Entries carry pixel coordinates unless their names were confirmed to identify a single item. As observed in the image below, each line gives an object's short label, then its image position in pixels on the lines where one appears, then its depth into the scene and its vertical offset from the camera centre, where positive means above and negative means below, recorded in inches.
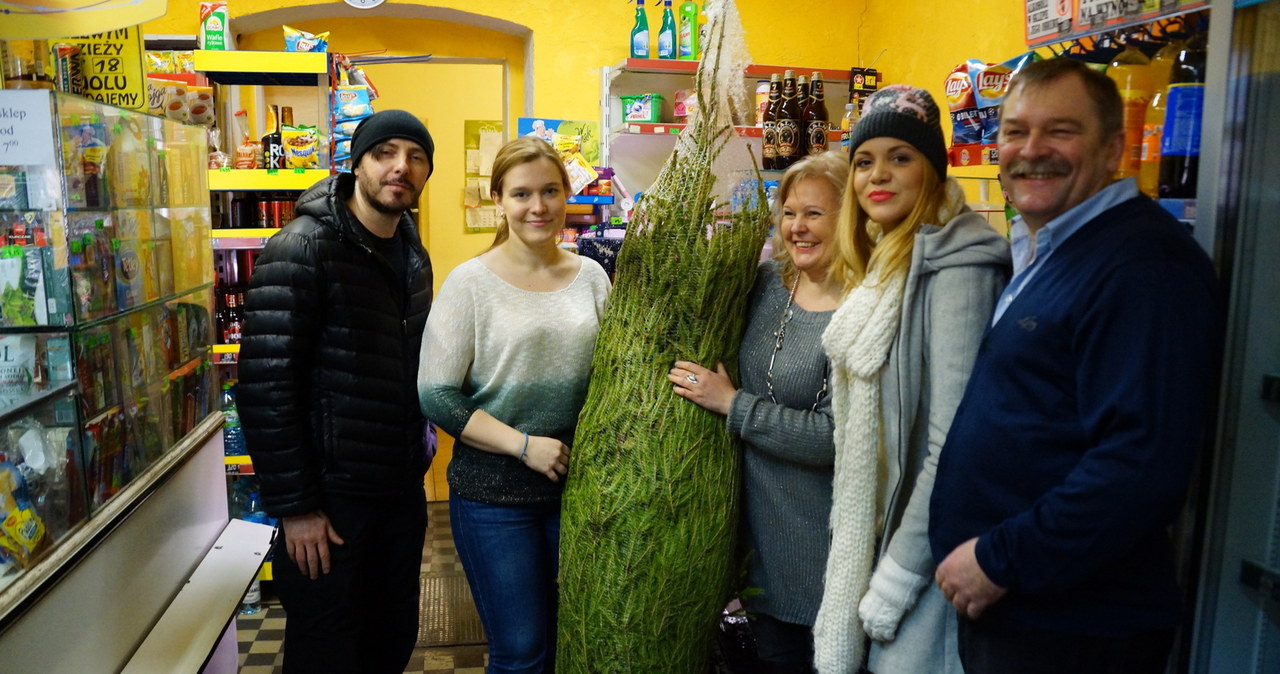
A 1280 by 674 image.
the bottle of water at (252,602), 135.6 -59.2
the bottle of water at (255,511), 142.9 -47.9
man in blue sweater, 43.1 -10.3
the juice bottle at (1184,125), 52.9 +5.0
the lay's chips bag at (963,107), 78.7 +9.0
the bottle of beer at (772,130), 124.9 +11.1
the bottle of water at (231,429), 138.8 -33.9
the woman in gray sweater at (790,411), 63.9 -14.2
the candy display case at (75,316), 67.9 -9.0
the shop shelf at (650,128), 147.5 +13.4
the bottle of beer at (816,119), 123.0 +13.2
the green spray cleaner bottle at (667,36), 151.1 +29.1
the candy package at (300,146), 136.8 +9.6
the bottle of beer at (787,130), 123.2 +10.9
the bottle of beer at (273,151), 136.8 +8.9
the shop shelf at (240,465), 137.5 -38.9
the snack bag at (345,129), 140.6 +12.6
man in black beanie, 75.9 -14.8
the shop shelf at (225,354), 137.4 -21.9
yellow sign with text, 97.0 +15.4
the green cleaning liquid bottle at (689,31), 149.4 +29.8
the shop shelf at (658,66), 148.6 +23.7
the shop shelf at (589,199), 146.2 +1.8
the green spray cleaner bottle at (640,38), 151.5 +28.8
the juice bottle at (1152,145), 56.2 +4.1
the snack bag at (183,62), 150.0 +24.5
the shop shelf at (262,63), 134.2 +21.8
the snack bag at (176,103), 136.6 +16.2
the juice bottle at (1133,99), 57.7 +7.1
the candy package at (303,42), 138.3 +25.8
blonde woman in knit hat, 53.8 -9.8
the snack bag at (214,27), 148.2 +30.0
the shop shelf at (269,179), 134.7 +4.6
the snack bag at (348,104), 141.8 +16.7
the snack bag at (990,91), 75.9 +10.2
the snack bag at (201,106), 138.1 +16.0
